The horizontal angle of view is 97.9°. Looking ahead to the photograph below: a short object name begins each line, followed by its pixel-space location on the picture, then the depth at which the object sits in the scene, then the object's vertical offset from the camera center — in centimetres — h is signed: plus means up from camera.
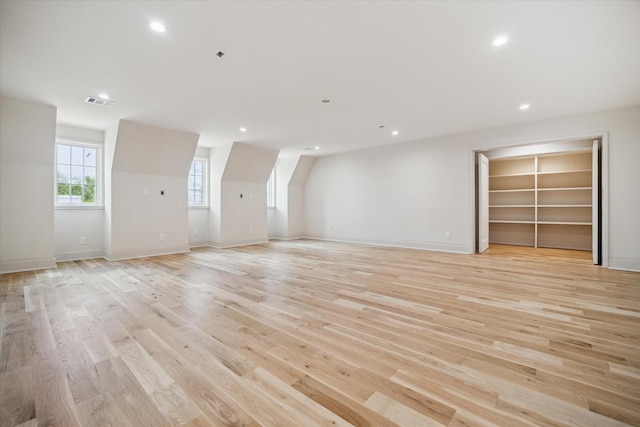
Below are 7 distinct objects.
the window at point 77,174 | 520 +73
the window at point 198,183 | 707 +72
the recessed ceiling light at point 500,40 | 254 +159
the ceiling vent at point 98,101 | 392 +159
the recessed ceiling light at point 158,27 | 233 +158
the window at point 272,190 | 891 +70
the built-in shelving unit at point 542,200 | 615 +29
